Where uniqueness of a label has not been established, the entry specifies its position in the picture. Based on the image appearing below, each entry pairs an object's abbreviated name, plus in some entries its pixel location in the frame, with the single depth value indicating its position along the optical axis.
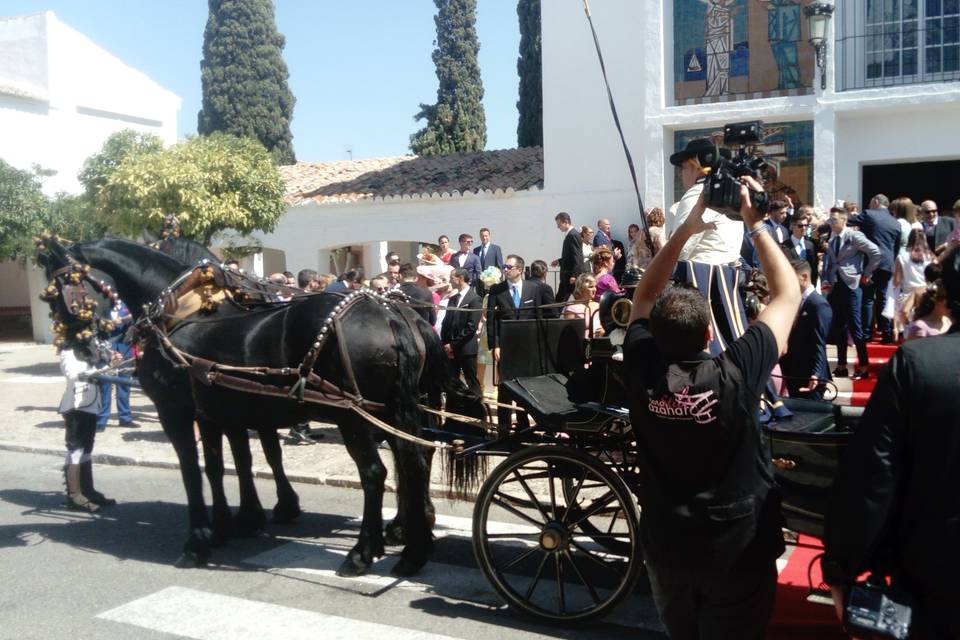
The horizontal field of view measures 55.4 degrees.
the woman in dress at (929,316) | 4.99
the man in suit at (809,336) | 7.59
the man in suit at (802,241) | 10.51
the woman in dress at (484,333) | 6.73
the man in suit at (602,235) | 14.04
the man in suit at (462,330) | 7.99
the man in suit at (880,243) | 10.08
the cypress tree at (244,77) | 33.12
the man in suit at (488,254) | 13.91
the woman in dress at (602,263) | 8.42
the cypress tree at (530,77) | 27.95
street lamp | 13.12
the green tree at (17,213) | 19.33
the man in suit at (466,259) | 13.73
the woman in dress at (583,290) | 7.50
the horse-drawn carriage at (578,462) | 4.12
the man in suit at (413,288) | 8.88
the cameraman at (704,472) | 2.86
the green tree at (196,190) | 15.44
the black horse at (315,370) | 5.79
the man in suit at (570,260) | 13.00
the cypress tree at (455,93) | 34.31
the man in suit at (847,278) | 9.66
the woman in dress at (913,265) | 9.40
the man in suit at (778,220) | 9.85
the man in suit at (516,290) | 6.87
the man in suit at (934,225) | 10.19
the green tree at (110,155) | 17.20
